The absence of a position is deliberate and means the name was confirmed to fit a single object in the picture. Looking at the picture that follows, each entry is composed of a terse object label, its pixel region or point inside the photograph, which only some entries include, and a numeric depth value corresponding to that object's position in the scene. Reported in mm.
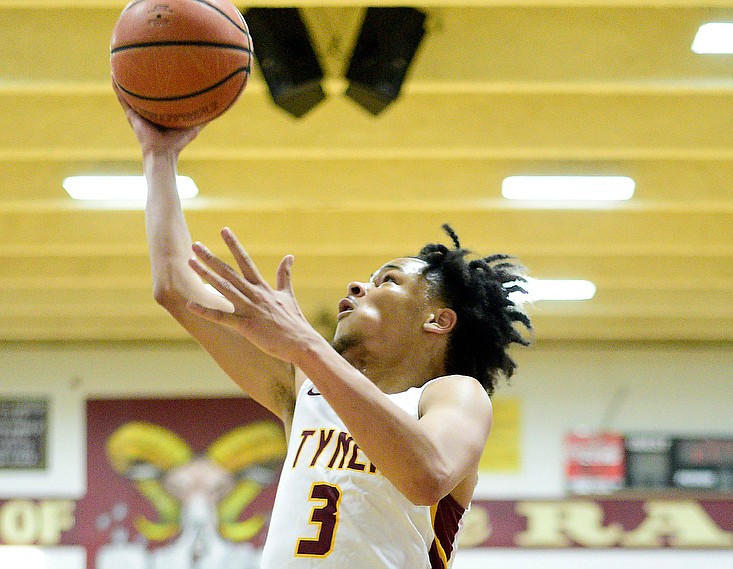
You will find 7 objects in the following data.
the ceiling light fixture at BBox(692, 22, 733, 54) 9468
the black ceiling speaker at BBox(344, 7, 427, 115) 9148
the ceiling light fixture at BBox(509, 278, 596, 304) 16747
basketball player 3539
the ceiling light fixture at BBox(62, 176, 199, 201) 12645
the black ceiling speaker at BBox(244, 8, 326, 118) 9116
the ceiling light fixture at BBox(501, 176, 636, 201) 12508
